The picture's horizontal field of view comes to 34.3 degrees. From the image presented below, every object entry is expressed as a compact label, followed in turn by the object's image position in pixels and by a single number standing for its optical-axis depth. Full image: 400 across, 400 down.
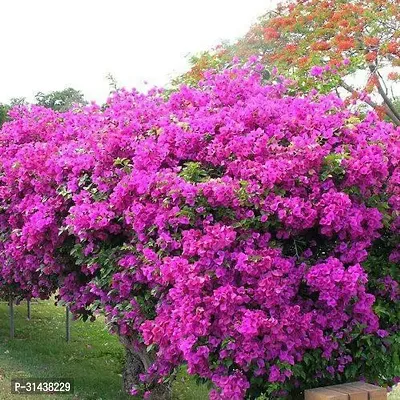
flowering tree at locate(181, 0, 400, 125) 13.08
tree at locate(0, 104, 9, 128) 16.32
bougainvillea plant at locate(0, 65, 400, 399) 3.63
